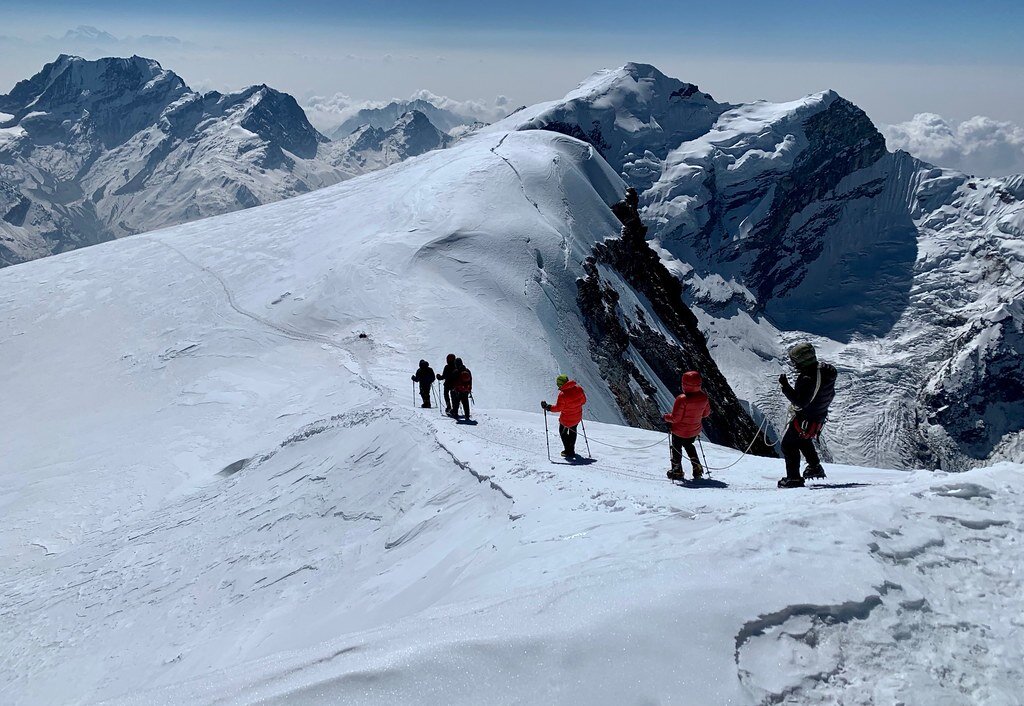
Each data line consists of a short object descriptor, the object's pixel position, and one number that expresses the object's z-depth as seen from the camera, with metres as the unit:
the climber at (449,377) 17.86
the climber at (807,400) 9.98
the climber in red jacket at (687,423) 11.62
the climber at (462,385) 17.73
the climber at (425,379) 19.05
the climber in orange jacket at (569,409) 13.84
